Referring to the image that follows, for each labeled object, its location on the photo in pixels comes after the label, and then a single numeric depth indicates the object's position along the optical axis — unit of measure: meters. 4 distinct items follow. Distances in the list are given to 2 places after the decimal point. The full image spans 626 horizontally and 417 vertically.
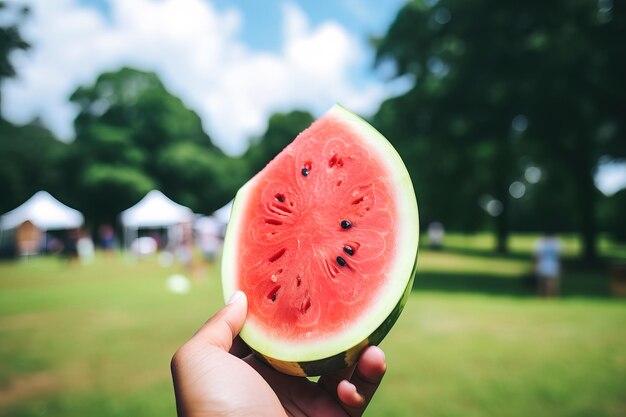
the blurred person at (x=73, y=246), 21.61
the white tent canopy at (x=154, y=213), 23.92
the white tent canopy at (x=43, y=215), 24.48
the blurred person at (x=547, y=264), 11.84
